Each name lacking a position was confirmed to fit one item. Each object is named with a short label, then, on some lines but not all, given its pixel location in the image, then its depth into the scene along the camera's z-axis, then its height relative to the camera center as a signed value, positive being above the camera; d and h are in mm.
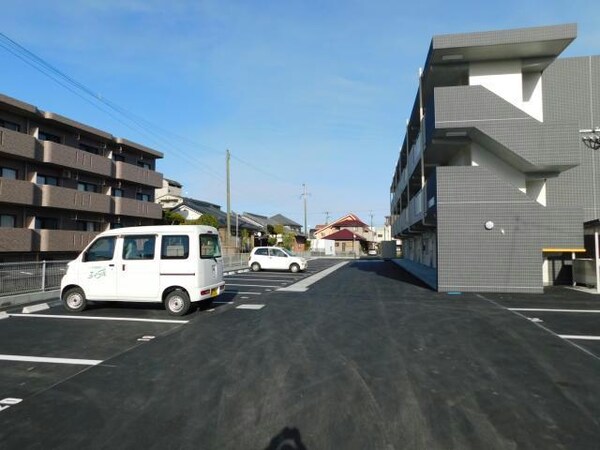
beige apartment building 20953 +4166
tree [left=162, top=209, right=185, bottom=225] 35469 +2773
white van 9305 -425
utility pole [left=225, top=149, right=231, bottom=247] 32406 +3661
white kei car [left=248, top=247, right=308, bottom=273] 24688 -674
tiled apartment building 12969 +2897
